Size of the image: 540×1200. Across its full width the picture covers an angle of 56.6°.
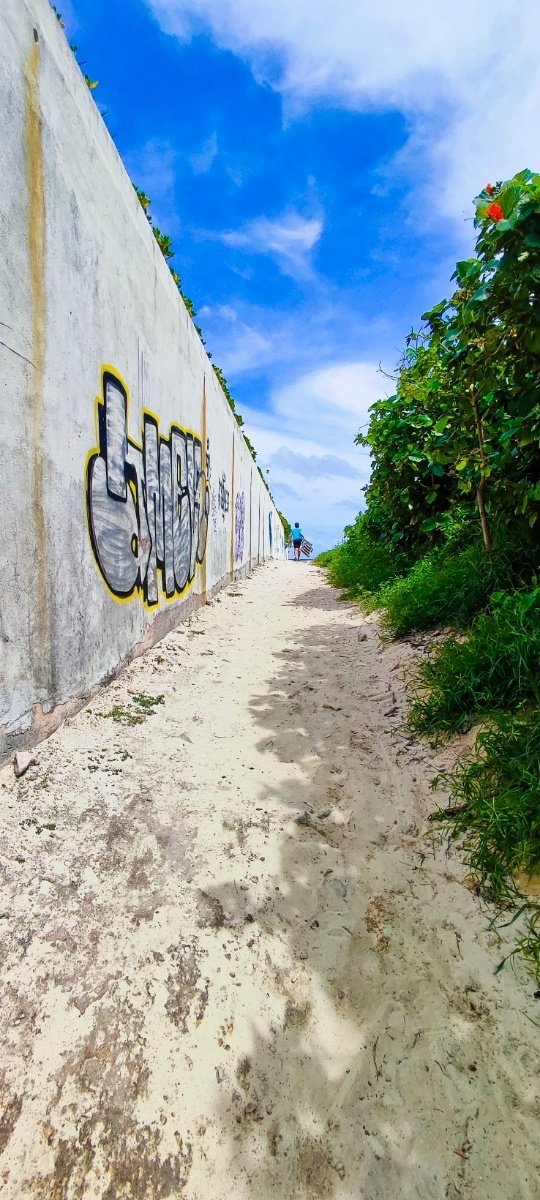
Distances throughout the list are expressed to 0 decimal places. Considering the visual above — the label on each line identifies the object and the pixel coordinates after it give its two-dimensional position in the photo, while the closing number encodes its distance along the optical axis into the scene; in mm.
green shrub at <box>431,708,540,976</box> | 1707
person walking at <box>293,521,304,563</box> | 28469
